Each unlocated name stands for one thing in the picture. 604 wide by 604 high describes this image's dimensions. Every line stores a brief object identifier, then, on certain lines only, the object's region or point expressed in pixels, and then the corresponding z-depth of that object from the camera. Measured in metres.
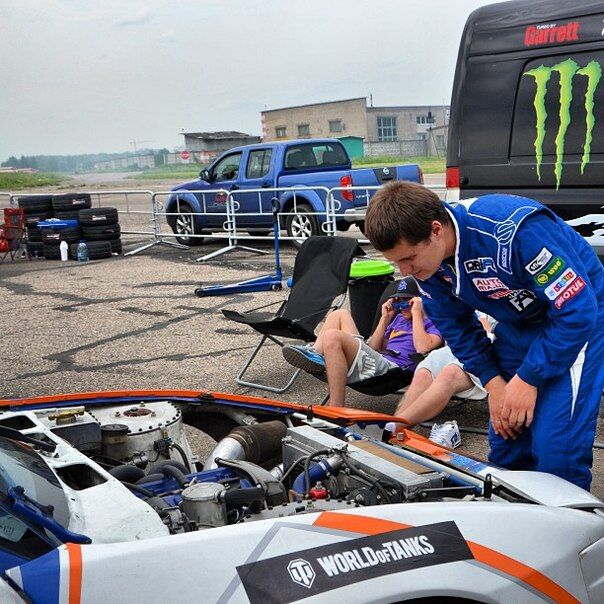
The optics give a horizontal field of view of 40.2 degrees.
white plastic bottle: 14.69
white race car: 2.01
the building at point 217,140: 47.94
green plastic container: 6.29
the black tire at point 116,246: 15.05
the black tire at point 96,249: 14.59
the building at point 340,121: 71.69
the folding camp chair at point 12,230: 14.91
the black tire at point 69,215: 15.14
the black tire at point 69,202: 15.23
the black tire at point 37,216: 15.32
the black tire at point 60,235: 14.79
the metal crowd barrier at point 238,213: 13.01
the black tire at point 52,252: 14.94
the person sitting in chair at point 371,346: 5.03
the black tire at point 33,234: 15.16
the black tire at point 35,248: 15.22
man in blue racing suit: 2.82
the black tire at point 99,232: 14.86
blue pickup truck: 13.46
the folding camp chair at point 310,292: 5.96
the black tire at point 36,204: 15.34
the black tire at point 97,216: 14.84
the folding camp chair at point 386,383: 4.93
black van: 5.88
